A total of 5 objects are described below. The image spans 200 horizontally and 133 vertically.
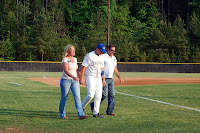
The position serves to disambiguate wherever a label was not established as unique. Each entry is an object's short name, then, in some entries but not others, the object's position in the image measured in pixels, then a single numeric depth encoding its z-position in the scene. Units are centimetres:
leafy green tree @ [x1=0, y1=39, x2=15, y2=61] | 5622
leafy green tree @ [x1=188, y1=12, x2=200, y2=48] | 5689
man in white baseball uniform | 748
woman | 724
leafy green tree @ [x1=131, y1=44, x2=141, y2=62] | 5276
